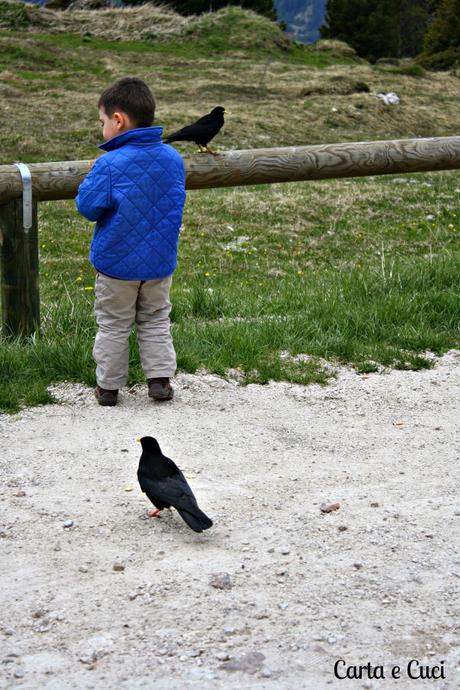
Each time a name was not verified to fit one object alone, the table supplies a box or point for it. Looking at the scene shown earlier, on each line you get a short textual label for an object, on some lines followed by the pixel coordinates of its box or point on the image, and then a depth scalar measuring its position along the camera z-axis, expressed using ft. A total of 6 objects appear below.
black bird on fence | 42.39
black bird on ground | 25.31
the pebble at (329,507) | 27.94
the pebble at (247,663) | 20.42
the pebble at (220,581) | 23.59
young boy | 32.78
